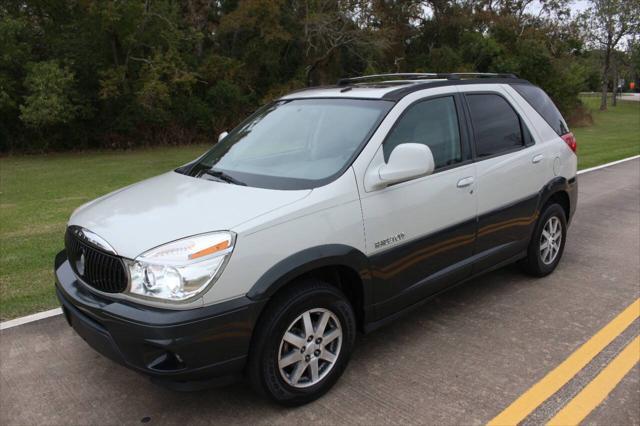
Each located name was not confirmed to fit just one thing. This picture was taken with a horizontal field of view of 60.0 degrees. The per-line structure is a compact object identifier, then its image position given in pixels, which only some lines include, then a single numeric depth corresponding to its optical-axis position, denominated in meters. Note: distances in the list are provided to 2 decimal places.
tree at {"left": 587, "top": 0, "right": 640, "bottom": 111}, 39.87
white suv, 2.85
